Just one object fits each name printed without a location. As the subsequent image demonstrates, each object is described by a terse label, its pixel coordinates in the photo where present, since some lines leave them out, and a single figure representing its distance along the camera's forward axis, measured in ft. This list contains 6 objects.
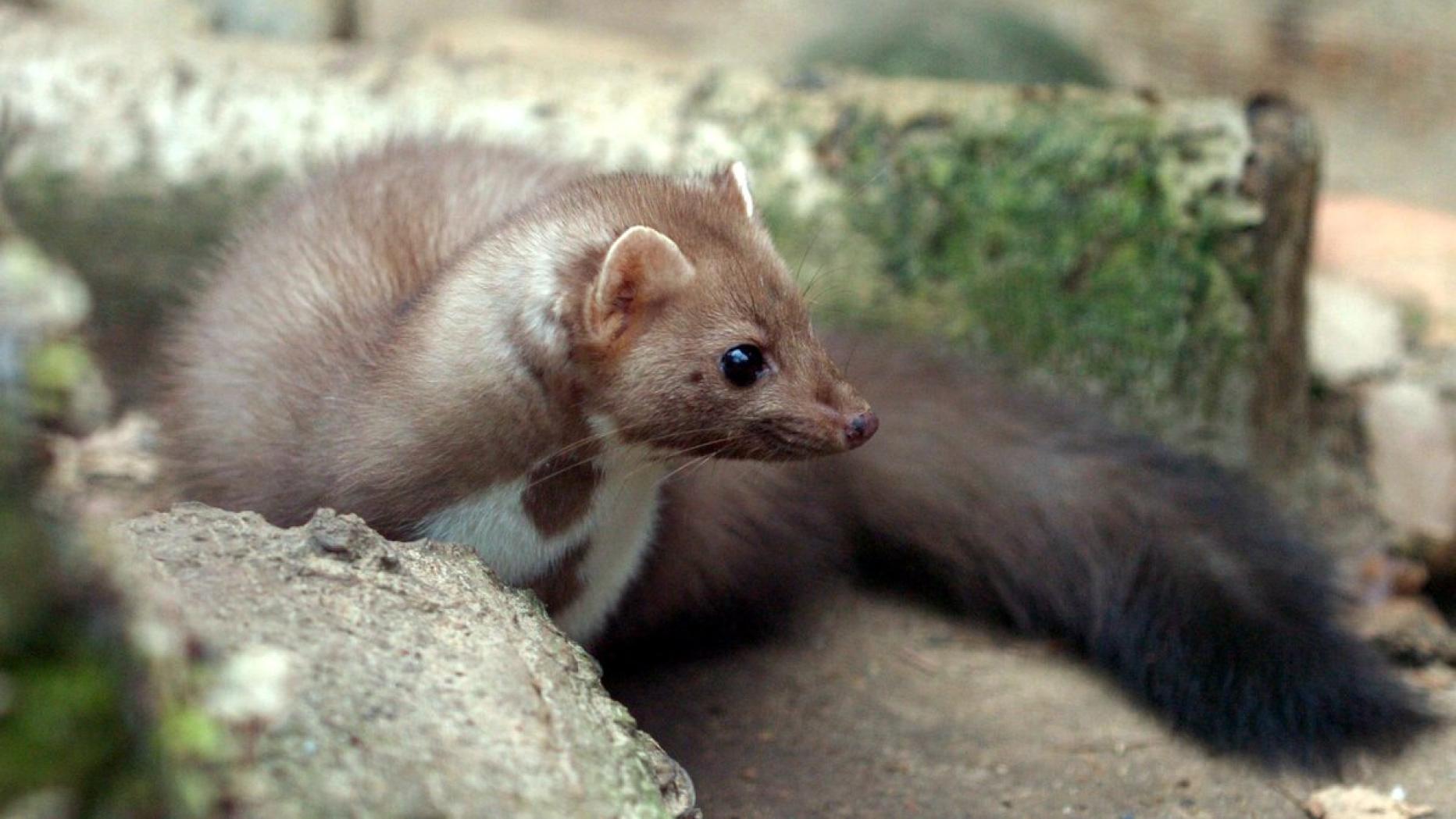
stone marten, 8.60
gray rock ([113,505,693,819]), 5.25
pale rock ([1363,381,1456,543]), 15.26
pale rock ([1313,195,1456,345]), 16.24
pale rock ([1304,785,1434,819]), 10.11
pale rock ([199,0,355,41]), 19.01
